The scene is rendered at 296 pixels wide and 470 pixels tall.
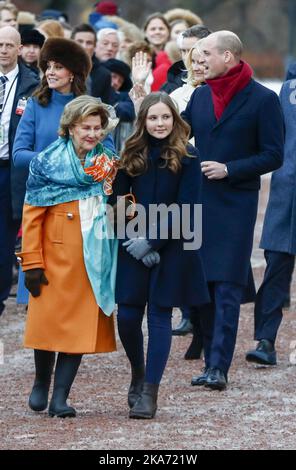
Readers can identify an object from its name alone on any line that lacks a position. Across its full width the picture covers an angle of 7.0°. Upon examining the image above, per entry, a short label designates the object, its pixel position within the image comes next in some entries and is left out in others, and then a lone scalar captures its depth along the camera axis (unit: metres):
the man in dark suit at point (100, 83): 18.02
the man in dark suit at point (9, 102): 15.48
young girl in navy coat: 12.10
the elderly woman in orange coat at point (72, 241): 12.05
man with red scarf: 13.51
